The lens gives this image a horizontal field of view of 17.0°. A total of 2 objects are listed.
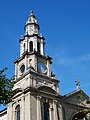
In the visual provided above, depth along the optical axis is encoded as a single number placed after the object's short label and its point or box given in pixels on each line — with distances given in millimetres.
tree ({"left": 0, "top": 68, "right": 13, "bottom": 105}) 22973
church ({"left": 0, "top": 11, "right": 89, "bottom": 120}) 37062
